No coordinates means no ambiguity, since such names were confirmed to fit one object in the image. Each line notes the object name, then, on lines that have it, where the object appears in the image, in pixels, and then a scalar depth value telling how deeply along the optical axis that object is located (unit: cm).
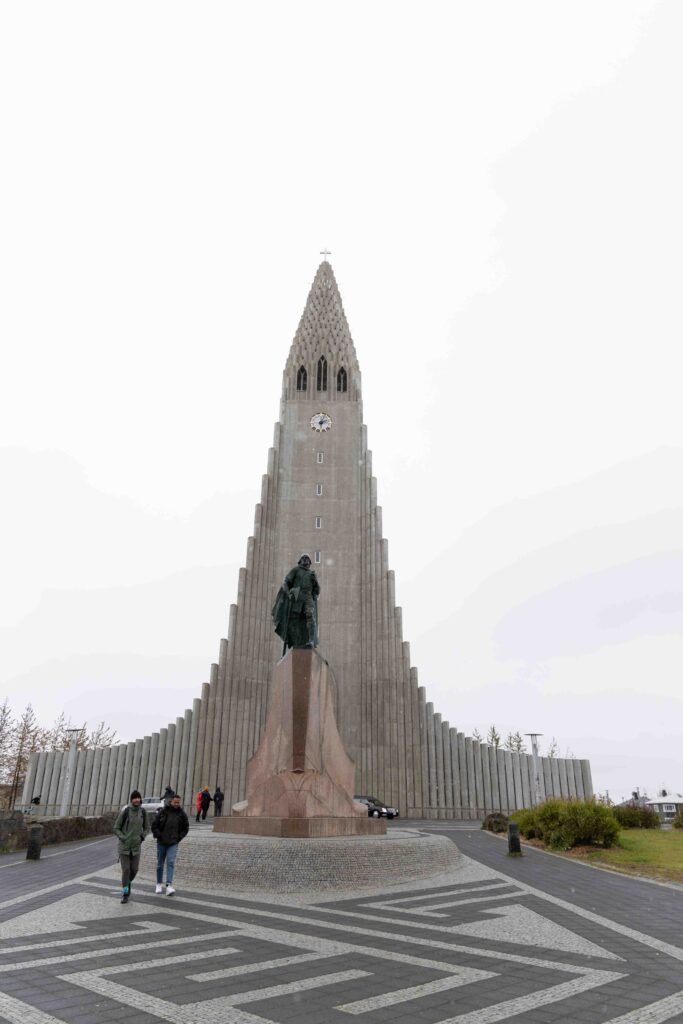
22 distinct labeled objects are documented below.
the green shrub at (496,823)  2577
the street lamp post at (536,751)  3518
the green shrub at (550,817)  1833
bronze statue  1477
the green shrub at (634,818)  2386
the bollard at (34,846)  1528
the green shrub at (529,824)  1978
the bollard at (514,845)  1592
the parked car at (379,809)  3085
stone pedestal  1265
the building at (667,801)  6959
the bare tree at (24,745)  4876
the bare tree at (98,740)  6122
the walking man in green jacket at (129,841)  891
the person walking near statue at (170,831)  948
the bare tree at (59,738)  5489
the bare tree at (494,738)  5851
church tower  3869
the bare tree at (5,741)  4603
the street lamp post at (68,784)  3731
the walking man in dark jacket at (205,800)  2769
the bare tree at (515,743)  5903
